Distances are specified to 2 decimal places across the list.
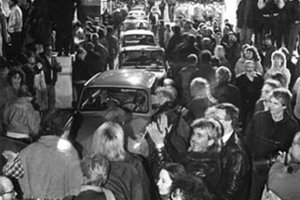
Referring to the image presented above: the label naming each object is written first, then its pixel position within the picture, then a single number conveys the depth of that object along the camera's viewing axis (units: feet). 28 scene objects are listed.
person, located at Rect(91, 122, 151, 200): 19.31
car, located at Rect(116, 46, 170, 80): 55.42
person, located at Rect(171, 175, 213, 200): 16.60
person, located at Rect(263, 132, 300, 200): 18.26
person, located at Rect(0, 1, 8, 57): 52.60
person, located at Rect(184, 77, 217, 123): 28.73
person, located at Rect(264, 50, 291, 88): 35.42
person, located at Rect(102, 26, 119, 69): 62.29
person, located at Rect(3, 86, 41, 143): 22.90
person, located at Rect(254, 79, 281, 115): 27.55
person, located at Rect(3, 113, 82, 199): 20.42
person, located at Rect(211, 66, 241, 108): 31.73
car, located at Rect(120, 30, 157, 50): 73.31
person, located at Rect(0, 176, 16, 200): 16.99
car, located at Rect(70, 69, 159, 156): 33.40
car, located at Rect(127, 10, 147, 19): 129.02
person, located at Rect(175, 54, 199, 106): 38.58
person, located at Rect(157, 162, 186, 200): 17.13
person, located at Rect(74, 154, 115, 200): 16.89
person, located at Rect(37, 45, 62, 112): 40.91
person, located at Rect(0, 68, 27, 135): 32.04
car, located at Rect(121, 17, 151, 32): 104.32
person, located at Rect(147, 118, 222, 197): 19.69
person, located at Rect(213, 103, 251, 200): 19.97
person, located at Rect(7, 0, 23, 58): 53.26
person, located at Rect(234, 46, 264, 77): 38.01
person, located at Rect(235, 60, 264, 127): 34.27
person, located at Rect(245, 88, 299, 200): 24.29
